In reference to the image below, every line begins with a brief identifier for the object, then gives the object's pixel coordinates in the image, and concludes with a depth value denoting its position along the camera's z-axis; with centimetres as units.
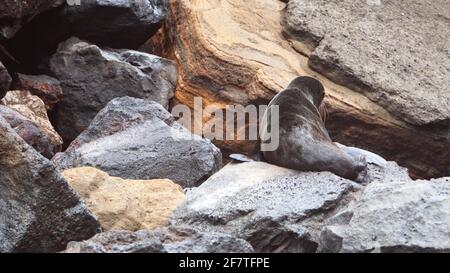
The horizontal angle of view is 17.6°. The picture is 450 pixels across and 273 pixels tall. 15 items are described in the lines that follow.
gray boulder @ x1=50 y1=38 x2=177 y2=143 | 1287
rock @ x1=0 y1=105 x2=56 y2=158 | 1026
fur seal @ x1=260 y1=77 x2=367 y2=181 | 916
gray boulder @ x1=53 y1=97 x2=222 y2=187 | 1006
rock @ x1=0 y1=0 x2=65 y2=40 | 1177
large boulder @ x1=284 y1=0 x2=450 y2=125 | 1311
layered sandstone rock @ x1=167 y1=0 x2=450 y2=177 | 1302
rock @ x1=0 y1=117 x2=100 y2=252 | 687
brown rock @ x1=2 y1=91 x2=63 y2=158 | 1125
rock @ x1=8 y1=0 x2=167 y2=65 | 1321
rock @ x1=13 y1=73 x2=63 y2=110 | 1236
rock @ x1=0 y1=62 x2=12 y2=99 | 1019
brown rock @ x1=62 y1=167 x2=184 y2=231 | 794
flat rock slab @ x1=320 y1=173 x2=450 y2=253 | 655
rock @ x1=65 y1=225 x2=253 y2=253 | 592
